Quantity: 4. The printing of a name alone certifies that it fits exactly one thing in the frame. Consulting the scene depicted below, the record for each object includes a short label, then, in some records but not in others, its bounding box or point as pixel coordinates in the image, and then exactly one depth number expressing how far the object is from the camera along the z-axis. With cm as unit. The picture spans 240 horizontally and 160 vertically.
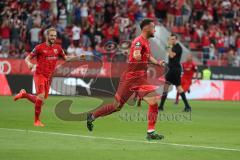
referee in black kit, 2428
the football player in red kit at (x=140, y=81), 1464
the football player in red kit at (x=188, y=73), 3039
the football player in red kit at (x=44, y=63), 1809
